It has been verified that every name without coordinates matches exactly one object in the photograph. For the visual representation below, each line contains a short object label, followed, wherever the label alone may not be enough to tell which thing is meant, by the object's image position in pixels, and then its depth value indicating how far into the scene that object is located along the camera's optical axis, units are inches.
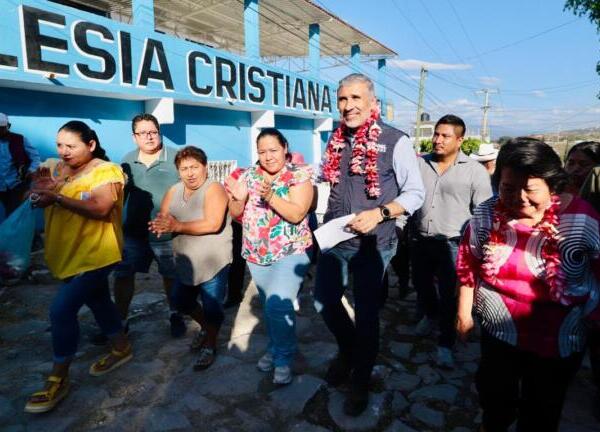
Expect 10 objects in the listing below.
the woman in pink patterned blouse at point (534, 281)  63.2
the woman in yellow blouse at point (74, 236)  99.7
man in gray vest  92.7
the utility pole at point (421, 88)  1008.9
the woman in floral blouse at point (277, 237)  102.9
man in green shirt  128.4
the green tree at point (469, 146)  1022.6
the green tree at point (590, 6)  365.1
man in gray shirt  123.9
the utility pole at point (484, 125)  1841.5
